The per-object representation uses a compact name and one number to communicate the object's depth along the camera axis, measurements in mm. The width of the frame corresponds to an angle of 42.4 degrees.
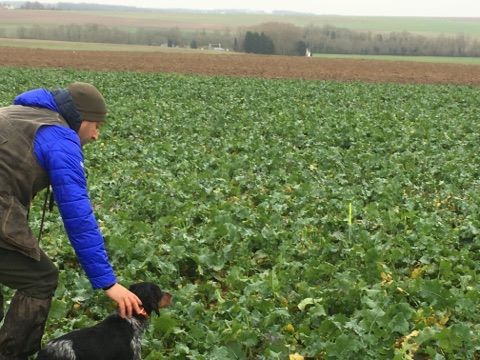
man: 3770
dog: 4113
